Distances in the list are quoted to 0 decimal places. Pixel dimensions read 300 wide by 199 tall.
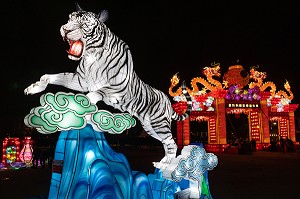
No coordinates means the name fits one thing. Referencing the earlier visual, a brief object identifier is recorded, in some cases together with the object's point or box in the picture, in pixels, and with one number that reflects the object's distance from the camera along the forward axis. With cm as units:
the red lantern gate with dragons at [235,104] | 2048
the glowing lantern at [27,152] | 1354
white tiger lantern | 381
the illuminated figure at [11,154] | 1343
